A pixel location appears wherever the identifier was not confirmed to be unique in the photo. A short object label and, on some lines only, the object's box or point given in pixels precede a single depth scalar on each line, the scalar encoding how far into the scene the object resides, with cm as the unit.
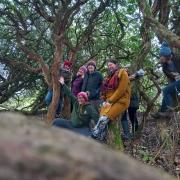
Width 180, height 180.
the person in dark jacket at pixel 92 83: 442
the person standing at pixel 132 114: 445
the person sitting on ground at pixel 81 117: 411
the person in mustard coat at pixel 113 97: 390
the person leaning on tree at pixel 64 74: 454
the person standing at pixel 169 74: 436
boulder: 64
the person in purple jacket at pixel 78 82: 459
